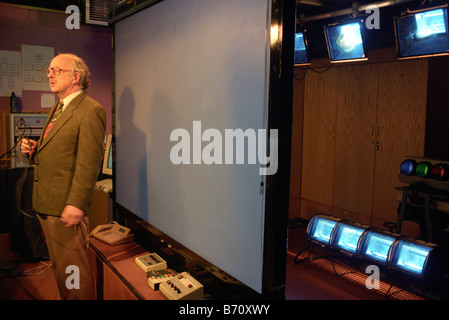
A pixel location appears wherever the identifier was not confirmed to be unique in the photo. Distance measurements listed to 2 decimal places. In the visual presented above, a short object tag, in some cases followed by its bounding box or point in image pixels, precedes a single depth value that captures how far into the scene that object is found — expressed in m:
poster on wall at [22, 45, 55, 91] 4.55
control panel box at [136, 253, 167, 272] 2.26
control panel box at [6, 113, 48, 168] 3.82
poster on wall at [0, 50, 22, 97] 4.45
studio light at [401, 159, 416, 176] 3.92
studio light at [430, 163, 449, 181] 3.66
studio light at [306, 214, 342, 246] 3.93
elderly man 2.19
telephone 2.75
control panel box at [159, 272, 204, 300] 1.89
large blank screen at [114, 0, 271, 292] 1.61
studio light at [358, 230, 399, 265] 3.44
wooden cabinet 4.80
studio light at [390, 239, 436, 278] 3.18
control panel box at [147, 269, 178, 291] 2.05
